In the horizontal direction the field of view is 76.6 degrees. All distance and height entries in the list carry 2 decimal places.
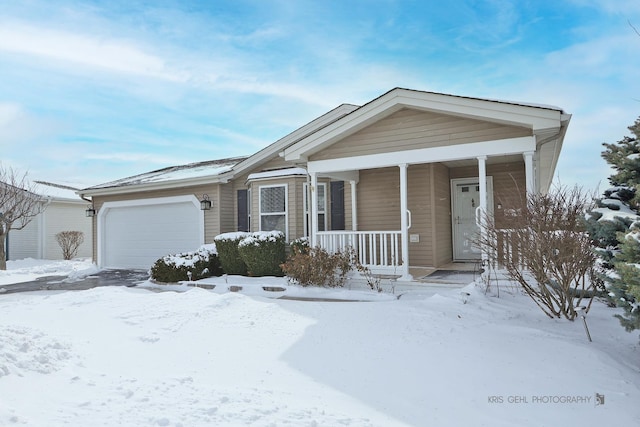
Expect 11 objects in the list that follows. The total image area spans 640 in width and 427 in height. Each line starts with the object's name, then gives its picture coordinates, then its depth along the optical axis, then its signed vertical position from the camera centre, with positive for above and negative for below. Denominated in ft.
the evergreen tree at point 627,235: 10.91 -0.55
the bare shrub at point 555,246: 16.21 -1.18
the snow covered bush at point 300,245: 31.40 -1.83
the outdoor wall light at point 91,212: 49.75 +1.68
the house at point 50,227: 62.23 -0.08
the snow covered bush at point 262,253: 32.07 -2.46
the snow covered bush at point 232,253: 34.19 -2.55
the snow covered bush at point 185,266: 33.27 -3.55
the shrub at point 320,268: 26.81 -3.14
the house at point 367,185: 24.26 +3.27
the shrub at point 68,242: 62.54 -2.43
